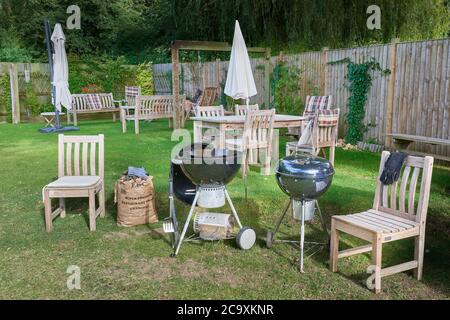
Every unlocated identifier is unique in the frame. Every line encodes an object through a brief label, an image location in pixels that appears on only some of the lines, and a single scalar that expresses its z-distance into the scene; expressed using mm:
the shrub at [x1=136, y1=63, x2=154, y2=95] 15594
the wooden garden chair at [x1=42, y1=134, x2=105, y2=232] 4353
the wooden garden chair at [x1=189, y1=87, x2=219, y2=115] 11938
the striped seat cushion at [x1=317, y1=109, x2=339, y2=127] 6473
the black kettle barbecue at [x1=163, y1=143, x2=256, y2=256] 3768
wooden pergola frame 10234
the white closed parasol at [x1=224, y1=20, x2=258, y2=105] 6688
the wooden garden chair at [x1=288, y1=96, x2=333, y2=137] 8469
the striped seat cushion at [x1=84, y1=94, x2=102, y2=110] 12328
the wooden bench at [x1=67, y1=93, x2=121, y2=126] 11983
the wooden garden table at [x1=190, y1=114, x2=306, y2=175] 6262
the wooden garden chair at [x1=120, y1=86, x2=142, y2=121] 12769
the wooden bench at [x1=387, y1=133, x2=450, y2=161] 5999
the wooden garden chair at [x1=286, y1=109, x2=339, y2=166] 6387
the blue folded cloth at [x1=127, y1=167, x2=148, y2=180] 4730
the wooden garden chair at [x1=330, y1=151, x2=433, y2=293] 3189
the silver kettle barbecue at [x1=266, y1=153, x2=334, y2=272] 3521
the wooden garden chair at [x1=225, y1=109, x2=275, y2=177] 6035
